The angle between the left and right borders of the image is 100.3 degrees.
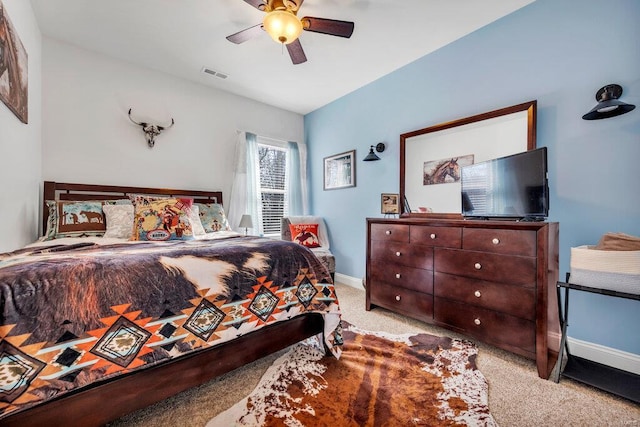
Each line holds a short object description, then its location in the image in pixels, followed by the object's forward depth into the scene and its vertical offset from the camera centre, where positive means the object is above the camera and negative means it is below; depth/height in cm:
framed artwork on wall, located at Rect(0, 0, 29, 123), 161 +96
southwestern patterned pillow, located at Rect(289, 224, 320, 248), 384 -35
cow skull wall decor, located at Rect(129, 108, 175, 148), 319 +97
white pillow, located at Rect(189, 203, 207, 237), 272 -13
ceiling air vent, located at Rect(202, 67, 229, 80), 320 +170
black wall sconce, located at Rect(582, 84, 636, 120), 164 +65
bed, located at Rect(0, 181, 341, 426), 96 -50
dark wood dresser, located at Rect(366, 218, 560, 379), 170 -52
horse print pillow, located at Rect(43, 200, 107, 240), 237 -7
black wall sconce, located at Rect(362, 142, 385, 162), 331 +72
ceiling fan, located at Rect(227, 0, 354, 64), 187 +140
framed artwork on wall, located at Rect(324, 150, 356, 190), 375 +59
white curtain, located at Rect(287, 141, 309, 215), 441 +54
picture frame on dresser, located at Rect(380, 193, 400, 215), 299 +8
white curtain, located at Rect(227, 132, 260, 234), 384 +40
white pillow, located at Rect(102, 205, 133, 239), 246 -9
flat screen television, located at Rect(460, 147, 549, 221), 177 +17
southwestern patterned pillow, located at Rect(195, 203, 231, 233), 307 -8
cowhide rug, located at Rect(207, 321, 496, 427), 131 -103
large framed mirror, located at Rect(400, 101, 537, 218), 221 +57
